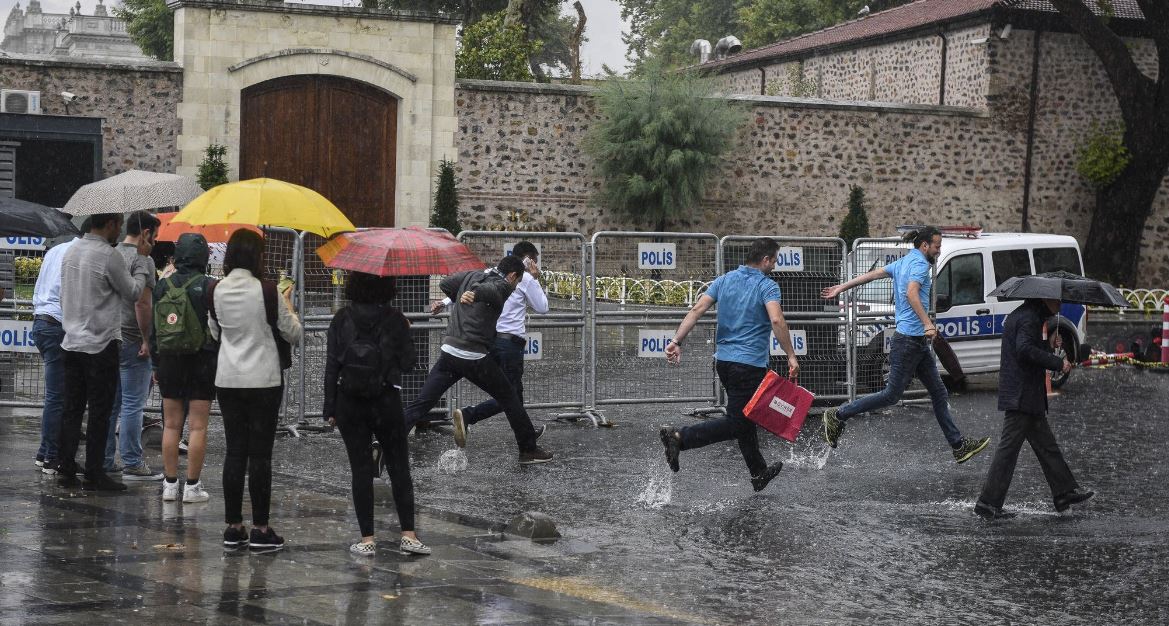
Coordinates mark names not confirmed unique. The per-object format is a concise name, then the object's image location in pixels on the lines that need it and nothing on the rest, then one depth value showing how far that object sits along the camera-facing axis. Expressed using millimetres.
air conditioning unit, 24625
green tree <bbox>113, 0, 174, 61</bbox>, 53100
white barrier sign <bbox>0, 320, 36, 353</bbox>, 13398
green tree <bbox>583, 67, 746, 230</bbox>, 28516
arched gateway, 26078
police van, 17547
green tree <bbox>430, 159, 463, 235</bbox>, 27422
